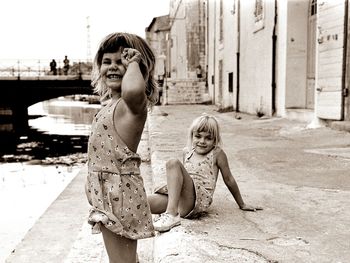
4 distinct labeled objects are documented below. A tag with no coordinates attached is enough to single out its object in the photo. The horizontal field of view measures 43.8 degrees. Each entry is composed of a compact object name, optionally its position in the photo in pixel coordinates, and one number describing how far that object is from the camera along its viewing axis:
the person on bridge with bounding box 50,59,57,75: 28.33
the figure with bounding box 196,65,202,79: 24.00
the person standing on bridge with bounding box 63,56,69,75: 29.14
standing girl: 1.67
